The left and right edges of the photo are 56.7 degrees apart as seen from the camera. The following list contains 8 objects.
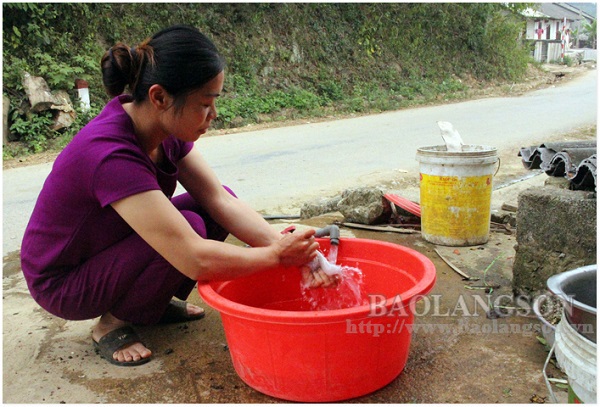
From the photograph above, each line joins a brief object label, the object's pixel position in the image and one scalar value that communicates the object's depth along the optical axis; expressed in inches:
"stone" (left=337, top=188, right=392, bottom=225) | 134.5
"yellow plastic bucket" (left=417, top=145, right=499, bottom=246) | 120.2
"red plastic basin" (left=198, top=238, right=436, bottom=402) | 60.9
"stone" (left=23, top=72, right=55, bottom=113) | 293.3
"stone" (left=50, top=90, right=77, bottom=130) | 296.2
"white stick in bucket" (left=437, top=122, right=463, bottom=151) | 125.0
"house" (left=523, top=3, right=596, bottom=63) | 1188.8
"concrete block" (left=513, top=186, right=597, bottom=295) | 81.7
